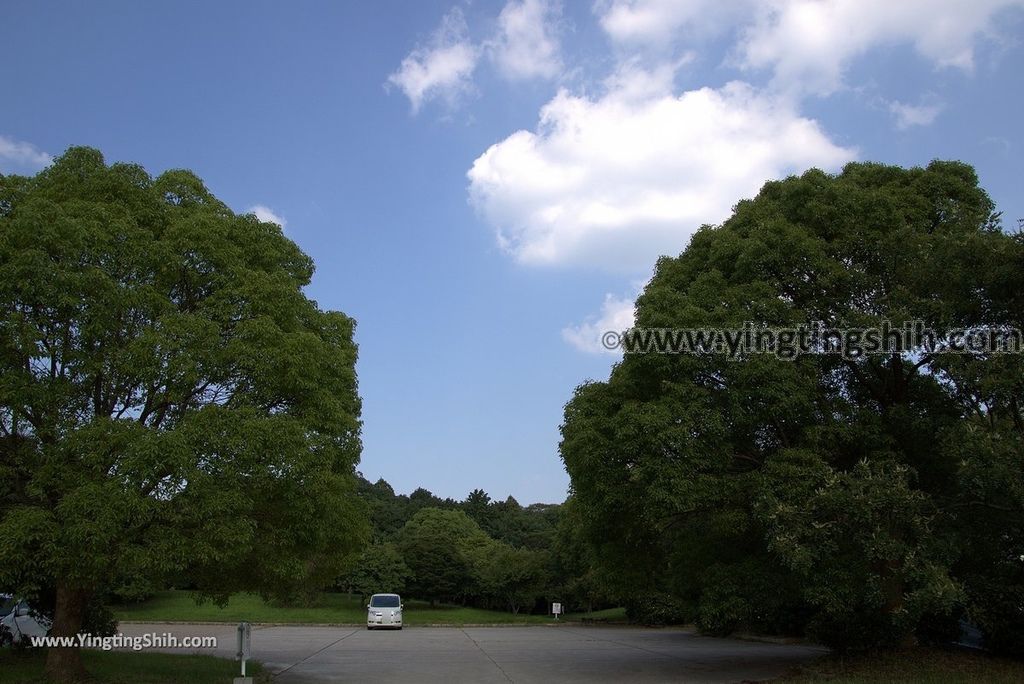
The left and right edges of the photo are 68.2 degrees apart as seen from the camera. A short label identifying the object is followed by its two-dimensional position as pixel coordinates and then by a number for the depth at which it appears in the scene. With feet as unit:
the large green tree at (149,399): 34.78
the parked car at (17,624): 51.39
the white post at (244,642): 35.68
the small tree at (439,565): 173.06
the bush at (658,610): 136.15
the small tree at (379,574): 167.63
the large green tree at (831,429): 42.22
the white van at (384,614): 120.26
